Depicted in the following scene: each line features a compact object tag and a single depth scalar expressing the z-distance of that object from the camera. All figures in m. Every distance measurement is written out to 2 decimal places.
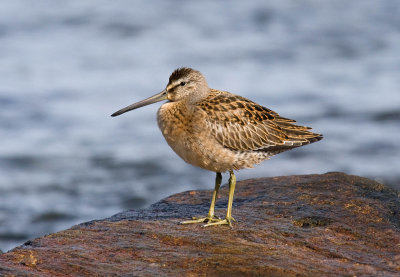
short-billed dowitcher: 12.12
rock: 9.50
